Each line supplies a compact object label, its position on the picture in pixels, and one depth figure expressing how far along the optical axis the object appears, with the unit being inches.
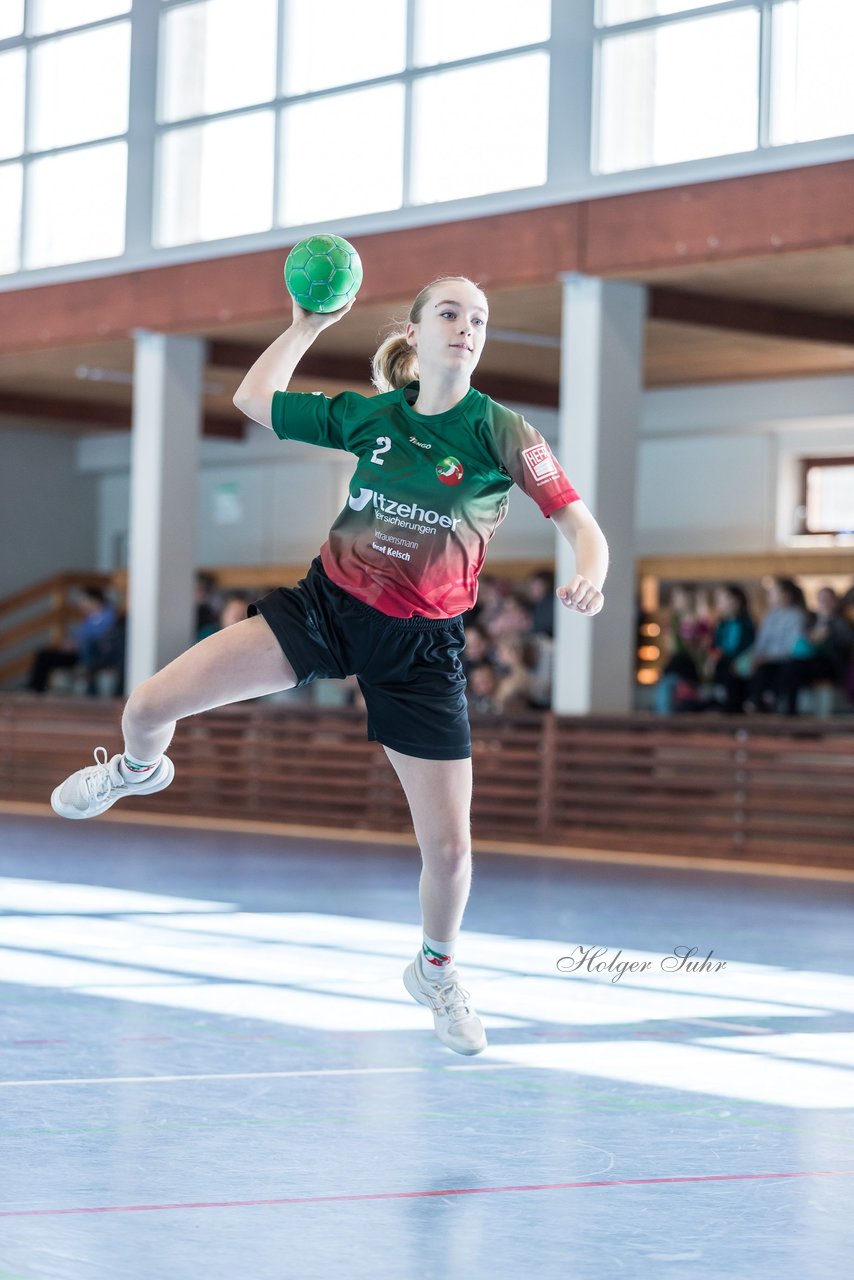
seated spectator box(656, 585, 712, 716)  593.3
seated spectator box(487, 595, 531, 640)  620.7
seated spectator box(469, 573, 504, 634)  642.2
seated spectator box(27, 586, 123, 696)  715.4
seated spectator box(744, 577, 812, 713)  558.9
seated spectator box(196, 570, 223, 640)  698.8
